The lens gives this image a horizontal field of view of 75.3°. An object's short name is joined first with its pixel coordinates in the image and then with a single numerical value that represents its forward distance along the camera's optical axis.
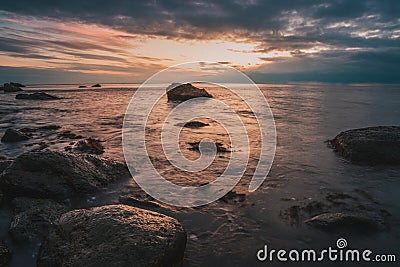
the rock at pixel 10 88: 54.91
